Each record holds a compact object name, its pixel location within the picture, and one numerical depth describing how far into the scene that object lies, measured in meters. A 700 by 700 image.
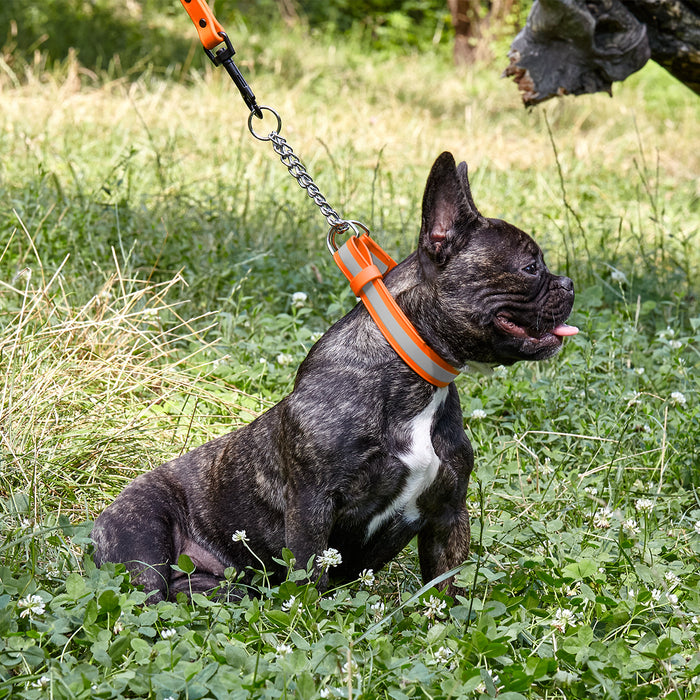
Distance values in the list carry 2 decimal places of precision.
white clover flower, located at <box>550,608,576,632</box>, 5.36
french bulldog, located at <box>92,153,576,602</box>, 5.65
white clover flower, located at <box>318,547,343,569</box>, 5.35
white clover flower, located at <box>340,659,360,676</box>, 4.57
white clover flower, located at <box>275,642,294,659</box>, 4.83
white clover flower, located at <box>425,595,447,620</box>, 5.48
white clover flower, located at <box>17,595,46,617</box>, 5.04
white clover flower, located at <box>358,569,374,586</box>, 5.65
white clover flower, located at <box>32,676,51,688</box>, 4.48
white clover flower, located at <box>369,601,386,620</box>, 5.45
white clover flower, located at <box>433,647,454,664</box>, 4.95
